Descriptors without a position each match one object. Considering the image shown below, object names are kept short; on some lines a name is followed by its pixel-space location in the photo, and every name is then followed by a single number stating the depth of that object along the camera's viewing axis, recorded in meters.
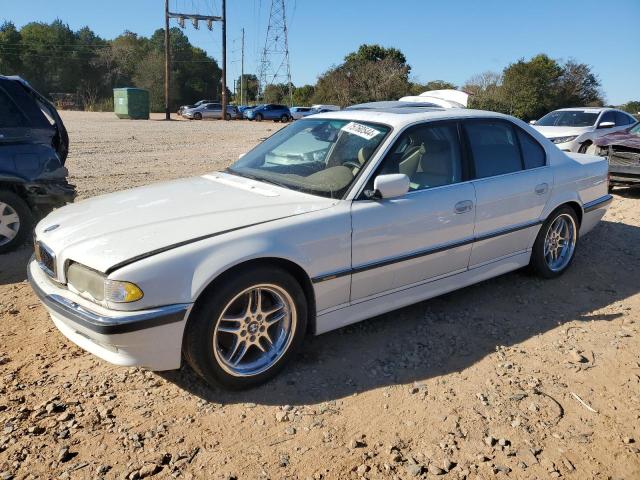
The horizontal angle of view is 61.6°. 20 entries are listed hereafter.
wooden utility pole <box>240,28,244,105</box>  65.57
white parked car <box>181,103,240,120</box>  42.34
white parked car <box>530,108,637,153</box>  11.58
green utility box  37.65
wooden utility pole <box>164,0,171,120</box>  37.56
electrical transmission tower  56.19
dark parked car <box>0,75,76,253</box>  5.44
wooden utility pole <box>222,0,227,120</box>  38.80
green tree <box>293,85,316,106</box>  60.74
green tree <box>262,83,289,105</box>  63.22
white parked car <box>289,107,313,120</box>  41.66
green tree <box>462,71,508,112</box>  32.69
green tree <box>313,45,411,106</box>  43.56
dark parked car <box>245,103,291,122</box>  41.56
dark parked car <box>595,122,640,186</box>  9.17
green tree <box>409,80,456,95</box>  43.60
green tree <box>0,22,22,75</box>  58.84
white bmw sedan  2.78
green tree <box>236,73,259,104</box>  76.81
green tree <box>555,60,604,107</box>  36.00
